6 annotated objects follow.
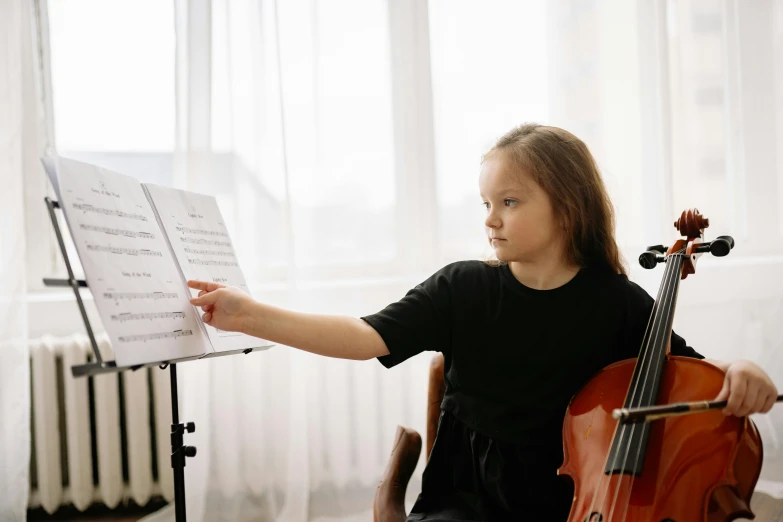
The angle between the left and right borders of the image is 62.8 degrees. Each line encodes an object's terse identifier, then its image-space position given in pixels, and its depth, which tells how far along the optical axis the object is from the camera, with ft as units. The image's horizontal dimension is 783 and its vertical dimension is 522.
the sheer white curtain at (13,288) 5.85
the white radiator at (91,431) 6.30
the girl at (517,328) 3.54
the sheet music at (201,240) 3.53
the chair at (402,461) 3.61
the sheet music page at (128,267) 2.80
